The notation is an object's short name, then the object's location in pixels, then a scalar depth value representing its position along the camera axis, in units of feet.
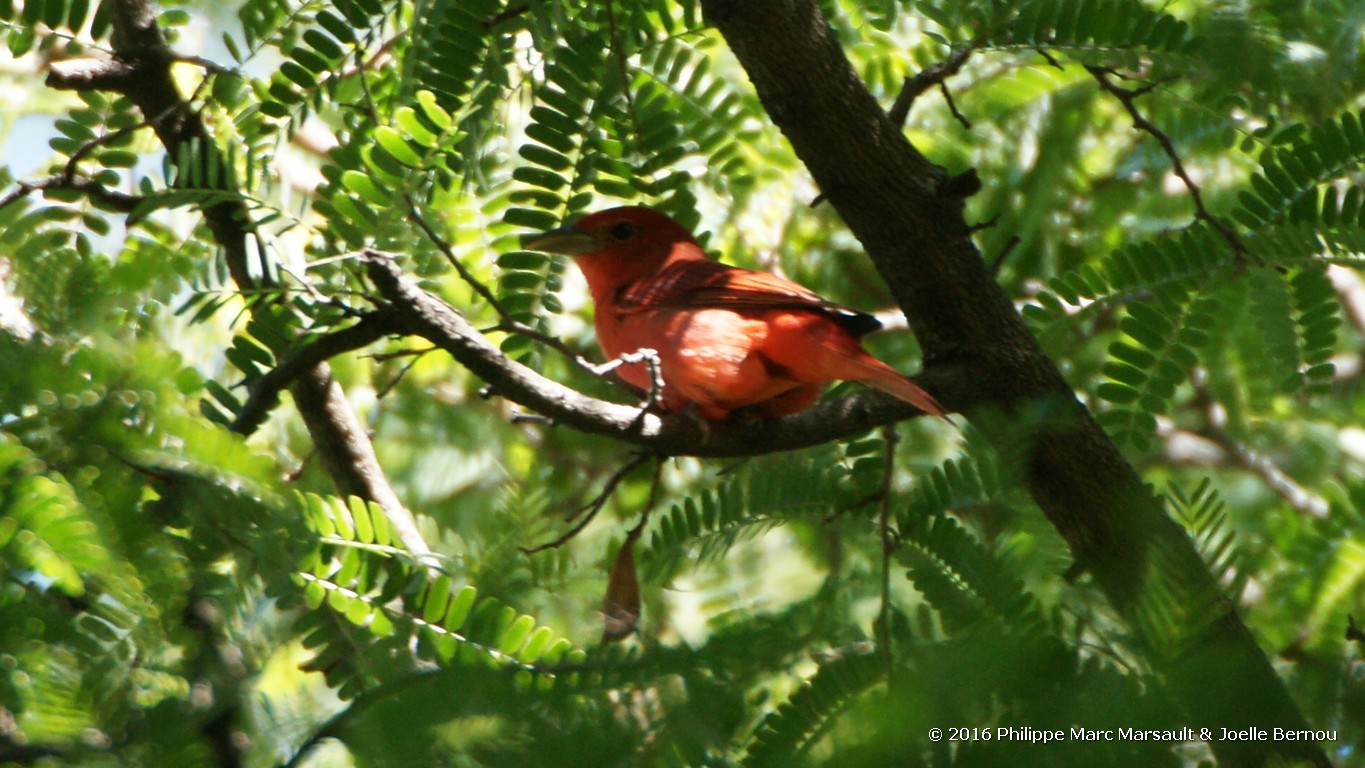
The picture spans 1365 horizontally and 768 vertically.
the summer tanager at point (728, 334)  21.12
